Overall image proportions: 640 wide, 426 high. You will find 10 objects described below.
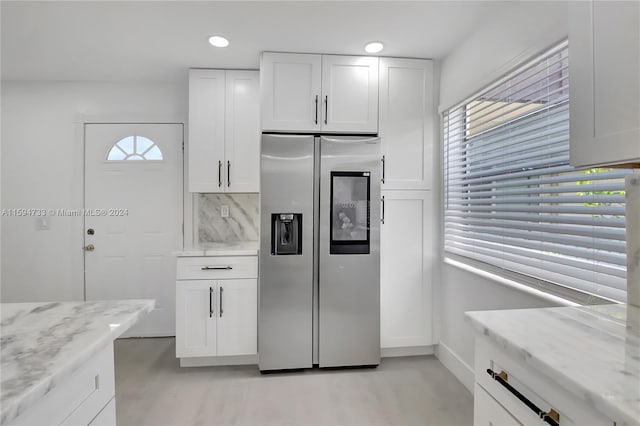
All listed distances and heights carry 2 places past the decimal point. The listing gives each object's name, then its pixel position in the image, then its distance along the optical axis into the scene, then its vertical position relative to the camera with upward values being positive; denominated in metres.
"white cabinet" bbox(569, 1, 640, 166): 0.80 +0.36
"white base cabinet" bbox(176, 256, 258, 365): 2.45 -0.73
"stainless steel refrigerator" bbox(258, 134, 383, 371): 2.38 -0.30
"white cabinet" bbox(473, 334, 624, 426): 0.68 -0.46
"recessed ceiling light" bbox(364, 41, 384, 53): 2.33 +1.24
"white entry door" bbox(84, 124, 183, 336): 3.08 -0.01
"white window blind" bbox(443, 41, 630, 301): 1.29 +0.10
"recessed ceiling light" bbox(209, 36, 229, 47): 2.24 +1.23
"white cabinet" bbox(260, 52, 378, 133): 2.44 +0.94
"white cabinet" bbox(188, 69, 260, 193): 2.72 +0.71
